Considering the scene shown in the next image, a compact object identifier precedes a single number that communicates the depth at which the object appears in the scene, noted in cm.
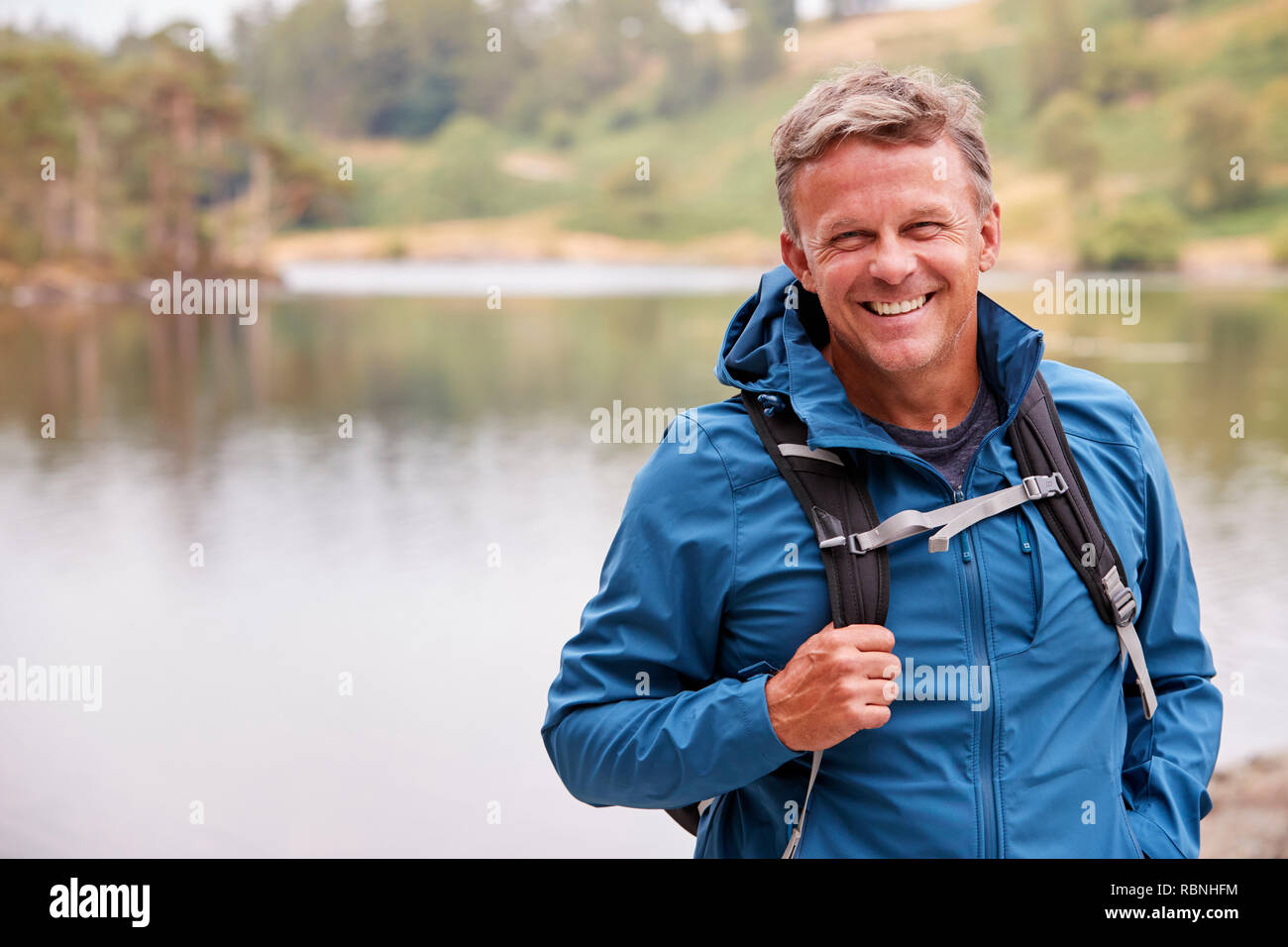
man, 111
